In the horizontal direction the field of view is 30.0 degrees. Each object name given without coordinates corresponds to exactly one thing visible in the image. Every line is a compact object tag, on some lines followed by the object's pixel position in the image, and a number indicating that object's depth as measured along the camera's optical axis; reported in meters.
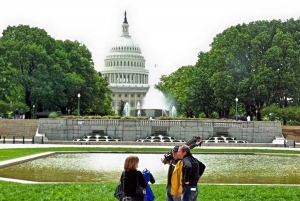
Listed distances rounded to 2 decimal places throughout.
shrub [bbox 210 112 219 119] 82.97
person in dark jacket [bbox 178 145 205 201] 10.73
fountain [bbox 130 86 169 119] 64.44
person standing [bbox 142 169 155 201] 9.86
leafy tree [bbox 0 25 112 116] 68.25
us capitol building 192.38
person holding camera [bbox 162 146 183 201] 10.69
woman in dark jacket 9.52
